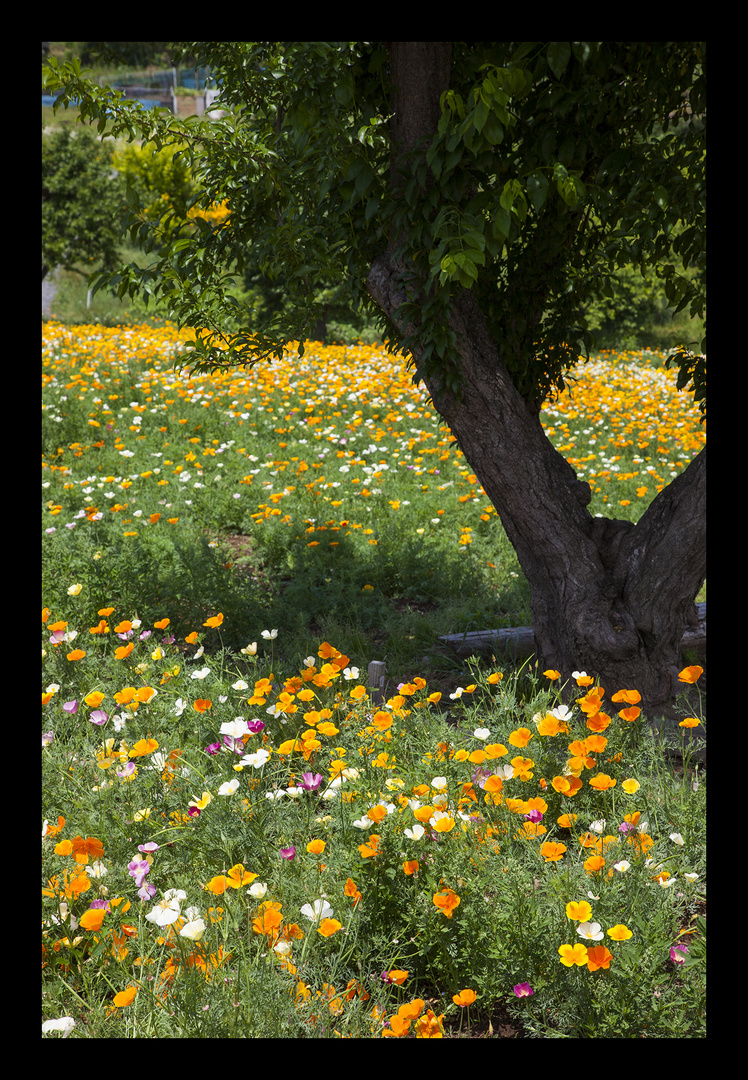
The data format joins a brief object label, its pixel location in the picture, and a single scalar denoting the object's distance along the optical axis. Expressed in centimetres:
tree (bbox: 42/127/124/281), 1734
